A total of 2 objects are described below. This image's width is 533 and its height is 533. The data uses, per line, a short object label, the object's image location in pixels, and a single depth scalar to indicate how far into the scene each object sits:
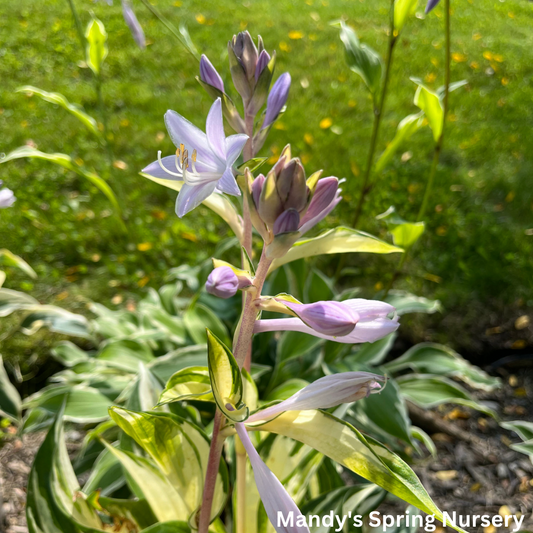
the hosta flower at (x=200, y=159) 0.22
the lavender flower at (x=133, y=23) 0.58
